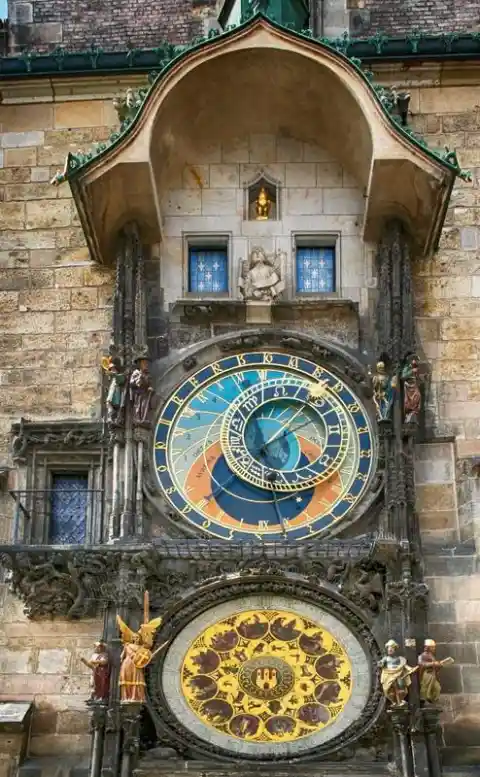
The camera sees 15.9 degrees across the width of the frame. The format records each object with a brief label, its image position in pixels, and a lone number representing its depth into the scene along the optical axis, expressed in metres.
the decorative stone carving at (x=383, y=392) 12.00
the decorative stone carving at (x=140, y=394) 12.05
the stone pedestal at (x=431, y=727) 10.91
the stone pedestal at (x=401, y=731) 10.84
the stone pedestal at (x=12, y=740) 11.28
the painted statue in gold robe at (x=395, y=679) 10.92
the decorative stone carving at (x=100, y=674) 11.02
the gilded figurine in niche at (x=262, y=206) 13.09
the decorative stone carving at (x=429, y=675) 11.05
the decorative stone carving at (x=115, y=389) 12.06
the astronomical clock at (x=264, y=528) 11.23
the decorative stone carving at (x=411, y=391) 11.96
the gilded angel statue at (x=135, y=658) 10.97
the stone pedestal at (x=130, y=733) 10.81
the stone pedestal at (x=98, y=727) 10.84
